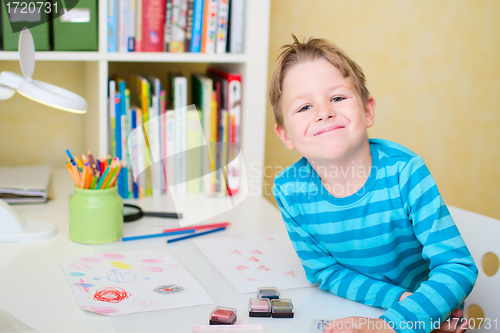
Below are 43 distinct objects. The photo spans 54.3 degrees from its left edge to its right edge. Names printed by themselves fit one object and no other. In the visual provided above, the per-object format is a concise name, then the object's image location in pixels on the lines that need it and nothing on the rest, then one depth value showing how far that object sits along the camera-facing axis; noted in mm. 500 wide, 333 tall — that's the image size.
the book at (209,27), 1191
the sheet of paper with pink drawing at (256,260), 776
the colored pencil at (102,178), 912
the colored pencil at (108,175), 919
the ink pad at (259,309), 657
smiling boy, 734
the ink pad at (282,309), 656
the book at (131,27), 1146
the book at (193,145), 1231
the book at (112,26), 1123
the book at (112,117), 1176
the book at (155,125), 1216
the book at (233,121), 1236
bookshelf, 1124
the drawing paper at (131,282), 679
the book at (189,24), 1186
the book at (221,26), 1199
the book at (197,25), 1186
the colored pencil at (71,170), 917
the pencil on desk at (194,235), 941
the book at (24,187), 1123
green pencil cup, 908
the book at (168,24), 1174
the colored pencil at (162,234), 942
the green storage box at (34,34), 1076
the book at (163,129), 1218
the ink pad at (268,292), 701
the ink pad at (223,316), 623
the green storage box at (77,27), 1101
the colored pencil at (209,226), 1019
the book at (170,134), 1220
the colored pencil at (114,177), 928
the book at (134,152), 1206
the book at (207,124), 1248
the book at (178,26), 1179
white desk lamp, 822
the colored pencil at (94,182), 916
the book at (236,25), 1210
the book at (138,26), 1154
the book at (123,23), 1135
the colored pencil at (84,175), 904
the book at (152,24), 1159
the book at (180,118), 1217
